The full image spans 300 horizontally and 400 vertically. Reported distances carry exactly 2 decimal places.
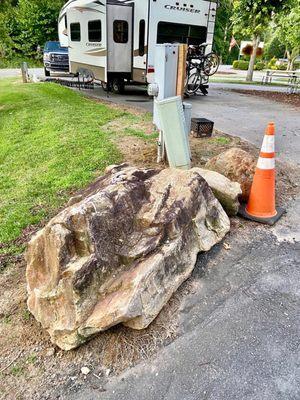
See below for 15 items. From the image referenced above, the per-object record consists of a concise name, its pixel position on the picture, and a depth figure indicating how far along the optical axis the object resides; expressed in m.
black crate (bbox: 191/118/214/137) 6.52
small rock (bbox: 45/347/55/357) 2.27
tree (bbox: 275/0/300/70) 13.70
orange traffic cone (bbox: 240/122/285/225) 3.66
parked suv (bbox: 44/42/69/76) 18.11
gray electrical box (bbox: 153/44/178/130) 4.44
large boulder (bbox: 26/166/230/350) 2.27
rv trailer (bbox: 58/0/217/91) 10.52
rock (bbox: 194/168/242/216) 3.62
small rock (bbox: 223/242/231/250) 3.31
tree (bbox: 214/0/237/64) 24.90
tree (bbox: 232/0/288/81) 15.48
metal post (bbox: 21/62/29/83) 15.02
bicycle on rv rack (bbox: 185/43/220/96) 11.34
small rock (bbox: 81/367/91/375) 2.13
